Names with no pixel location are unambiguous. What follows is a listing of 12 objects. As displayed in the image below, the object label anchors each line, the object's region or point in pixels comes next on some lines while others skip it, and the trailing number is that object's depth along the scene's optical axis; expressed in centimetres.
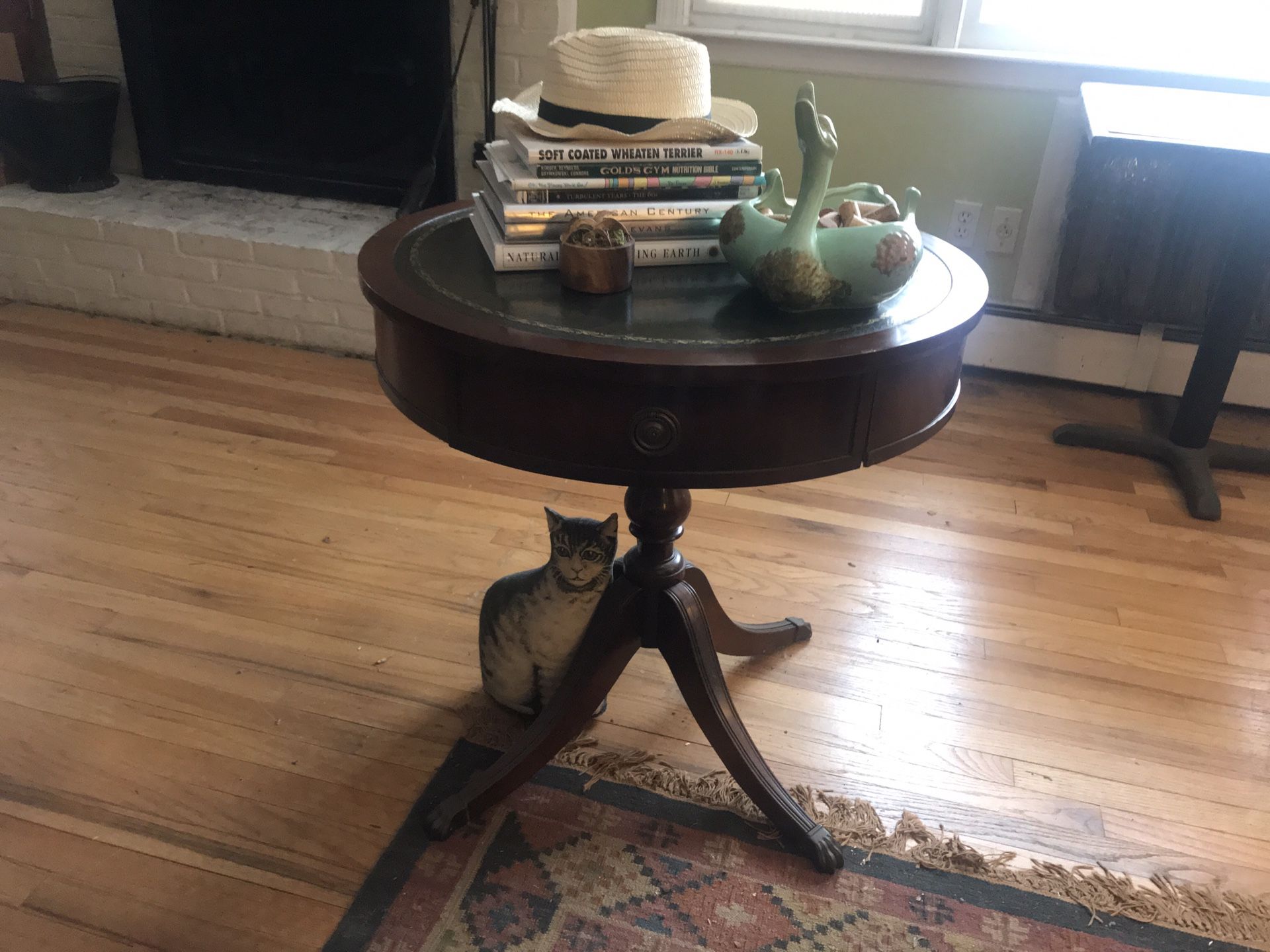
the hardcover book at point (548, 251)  102
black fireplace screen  252
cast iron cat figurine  120
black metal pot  258
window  211
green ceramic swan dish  89
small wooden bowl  96
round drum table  85
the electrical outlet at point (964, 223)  229
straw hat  102
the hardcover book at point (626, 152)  100
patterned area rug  110
